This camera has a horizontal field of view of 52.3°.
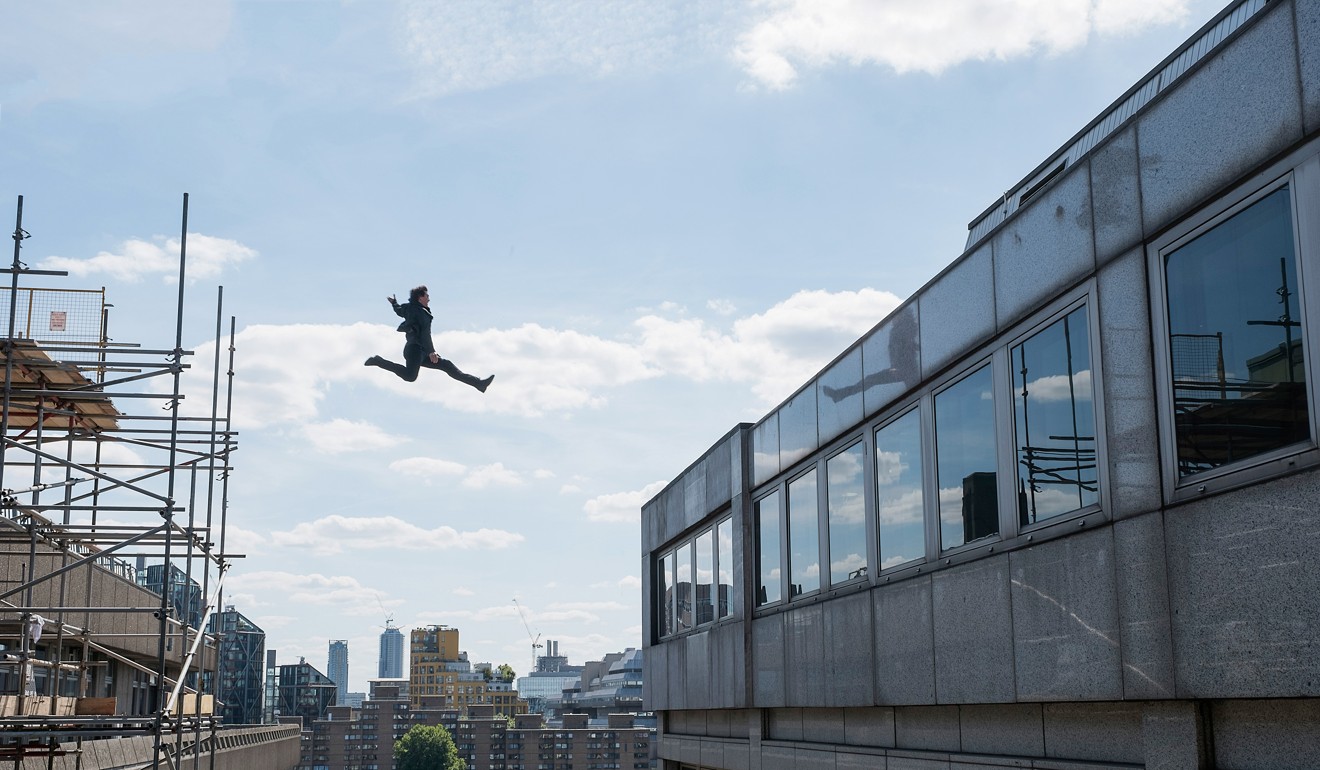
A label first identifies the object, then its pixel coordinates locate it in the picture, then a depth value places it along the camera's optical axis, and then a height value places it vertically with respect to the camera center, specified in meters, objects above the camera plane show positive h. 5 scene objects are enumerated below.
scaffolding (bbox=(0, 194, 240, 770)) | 15.09 +1.37
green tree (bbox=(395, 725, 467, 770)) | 155.62 -12.62
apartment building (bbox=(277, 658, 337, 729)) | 141.88 -5.80
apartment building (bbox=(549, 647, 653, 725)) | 186.38 -8.85
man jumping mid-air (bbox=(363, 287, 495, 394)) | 14.52 +3.24
